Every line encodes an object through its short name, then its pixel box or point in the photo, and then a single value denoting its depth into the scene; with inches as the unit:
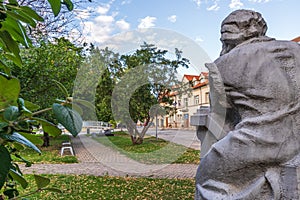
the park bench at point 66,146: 495.6
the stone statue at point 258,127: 64.5
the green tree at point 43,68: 395.9
